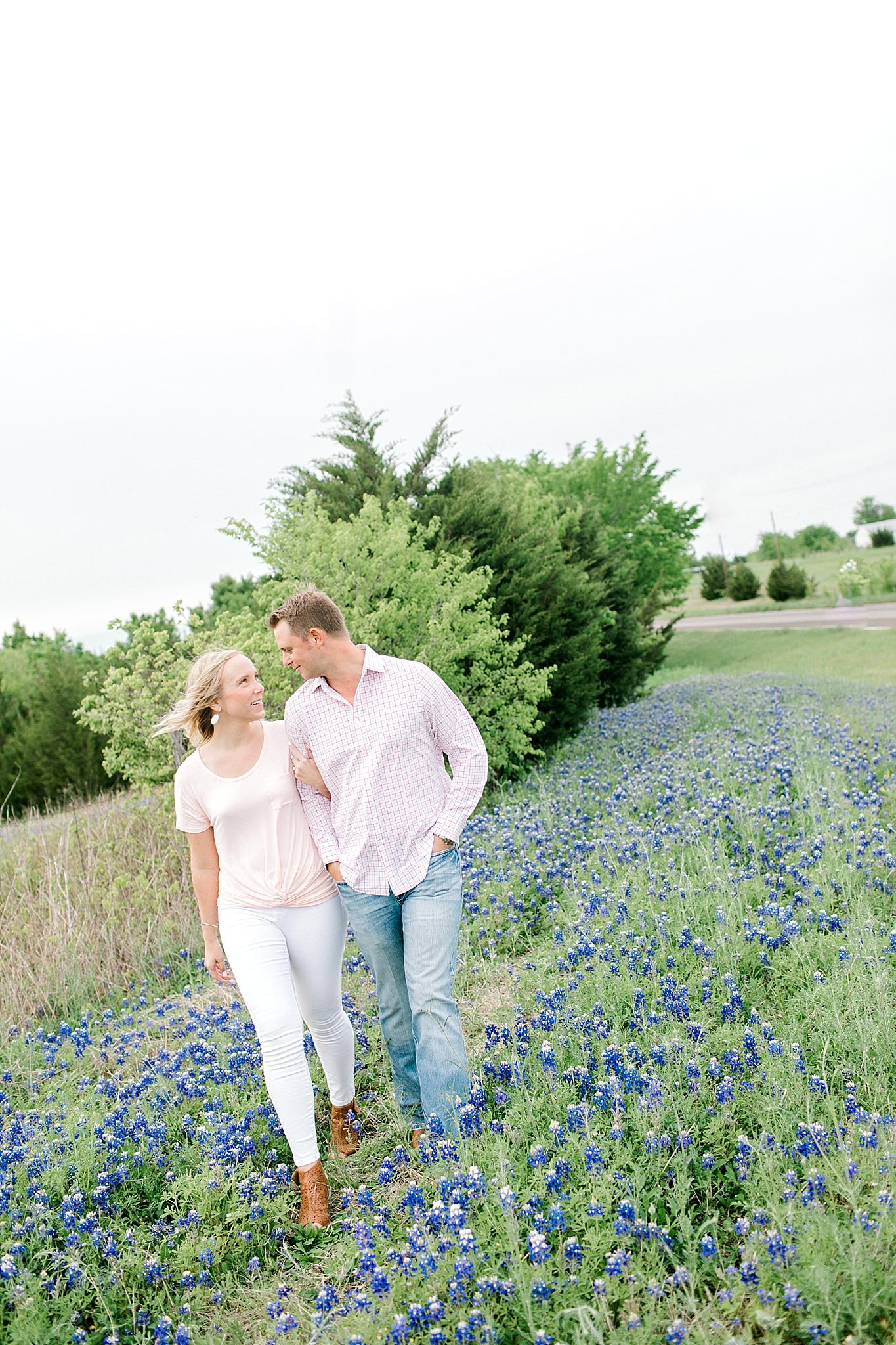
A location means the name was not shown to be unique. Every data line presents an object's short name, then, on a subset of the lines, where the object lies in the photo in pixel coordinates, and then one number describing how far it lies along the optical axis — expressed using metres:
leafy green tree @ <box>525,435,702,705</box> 26.45
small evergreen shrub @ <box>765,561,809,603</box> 42.47
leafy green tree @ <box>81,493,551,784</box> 9.10
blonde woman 3.37
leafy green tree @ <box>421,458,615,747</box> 11.74
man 3.40
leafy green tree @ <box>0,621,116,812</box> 18.55
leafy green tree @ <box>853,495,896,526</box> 80.44
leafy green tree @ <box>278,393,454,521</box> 11.45
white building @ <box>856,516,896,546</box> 55.72
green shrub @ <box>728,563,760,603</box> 47.19
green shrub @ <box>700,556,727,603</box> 53.00
